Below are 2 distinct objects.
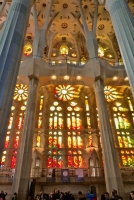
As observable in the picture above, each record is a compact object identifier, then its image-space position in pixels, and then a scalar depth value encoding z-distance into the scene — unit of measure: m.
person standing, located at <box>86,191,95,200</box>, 7.95
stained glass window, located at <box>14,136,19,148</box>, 17.49
